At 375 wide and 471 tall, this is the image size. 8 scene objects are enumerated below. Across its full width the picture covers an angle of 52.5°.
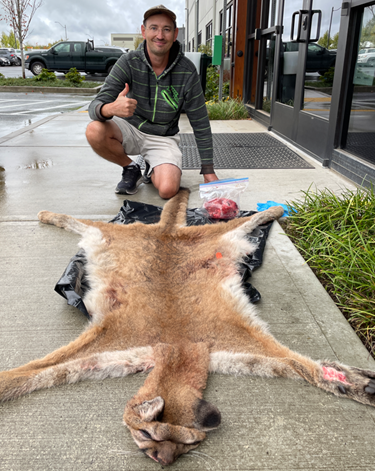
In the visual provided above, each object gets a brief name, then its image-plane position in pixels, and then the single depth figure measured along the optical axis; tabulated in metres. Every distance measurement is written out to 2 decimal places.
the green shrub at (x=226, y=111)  8.46
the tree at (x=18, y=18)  16.86
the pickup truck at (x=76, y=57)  20.95
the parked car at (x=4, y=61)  37.38
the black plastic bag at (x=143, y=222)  2.23
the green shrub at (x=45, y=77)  16.84
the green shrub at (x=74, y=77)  16.11
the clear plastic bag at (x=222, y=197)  3.31
